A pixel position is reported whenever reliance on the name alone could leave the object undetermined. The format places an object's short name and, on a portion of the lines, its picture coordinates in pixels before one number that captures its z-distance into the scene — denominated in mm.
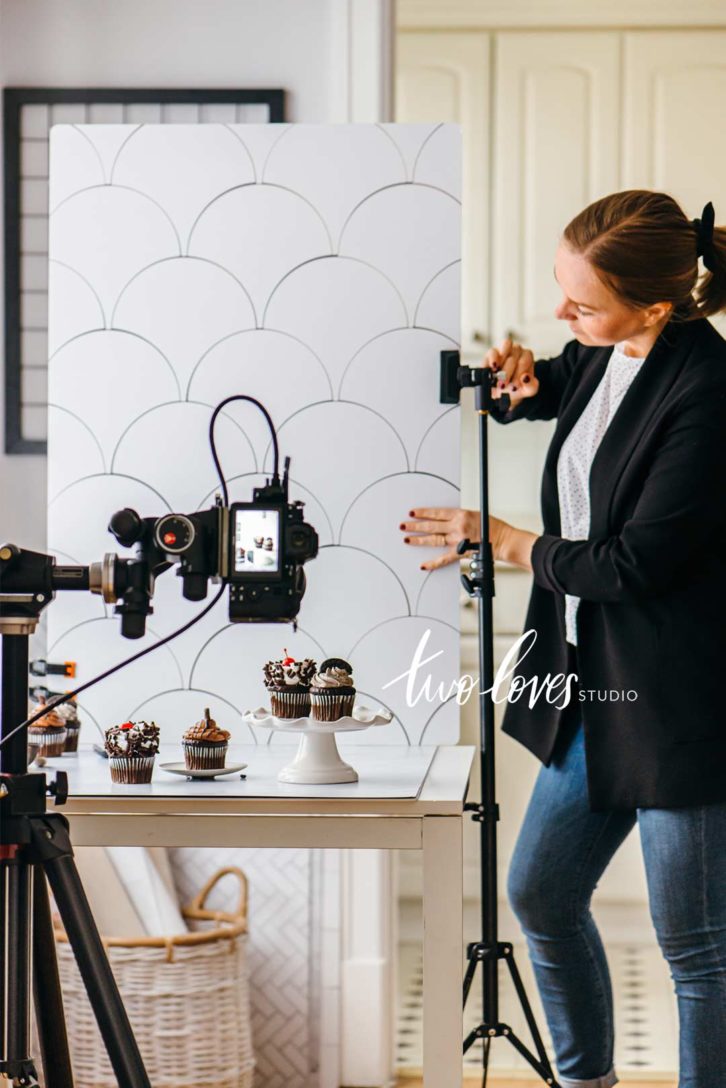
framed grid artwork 3388
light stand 2953
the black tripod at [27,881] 2578
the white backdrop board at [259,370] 3127
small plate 2821
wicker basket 3216
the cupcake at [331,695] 2787
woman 2803
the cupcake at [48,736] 2931
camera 2663
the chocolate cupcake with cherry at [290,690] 2798
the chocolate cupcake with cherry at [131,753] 2793
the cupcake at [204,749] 2826
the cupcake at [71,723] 2972
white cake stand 2786
